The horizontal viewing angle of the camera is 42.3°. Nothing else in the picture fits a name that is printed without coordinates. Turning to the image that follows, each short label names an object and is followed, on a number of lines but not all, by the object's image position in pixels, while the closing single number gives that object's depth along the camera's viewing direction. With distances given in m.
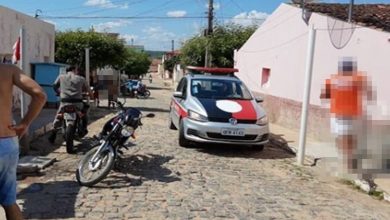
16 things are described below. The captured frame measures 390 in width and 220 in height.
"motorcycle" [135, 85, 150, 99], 34.12
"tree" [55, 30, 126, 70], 25.44
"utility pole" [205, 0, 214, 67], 29.37
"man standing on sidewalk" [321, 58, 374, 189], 7.32
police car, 9.75
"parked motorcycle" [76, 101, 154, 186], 6.81
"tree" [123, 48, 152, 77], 61.38
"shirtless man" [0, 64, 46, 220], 3.92
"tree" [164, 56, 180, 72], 73.56
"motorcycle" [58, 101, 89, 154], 9.05
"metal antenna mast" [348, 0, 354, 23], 11.47
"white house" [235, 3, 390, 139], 9.89
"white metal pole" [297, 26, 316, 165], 8.87
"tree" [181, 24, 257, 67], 29.83
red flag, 9.14
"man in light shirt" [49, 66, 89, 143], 9.46
